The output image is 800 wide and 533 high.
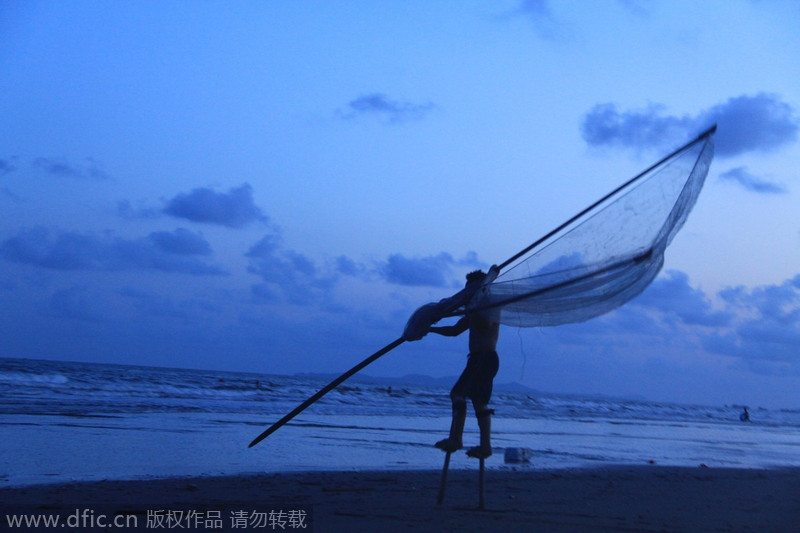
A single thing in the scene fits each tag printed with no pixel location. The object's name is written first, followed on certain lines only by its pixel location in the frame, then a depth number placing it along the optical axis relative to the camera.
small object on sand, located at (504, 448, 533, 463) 11.72
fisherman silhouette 6.36
